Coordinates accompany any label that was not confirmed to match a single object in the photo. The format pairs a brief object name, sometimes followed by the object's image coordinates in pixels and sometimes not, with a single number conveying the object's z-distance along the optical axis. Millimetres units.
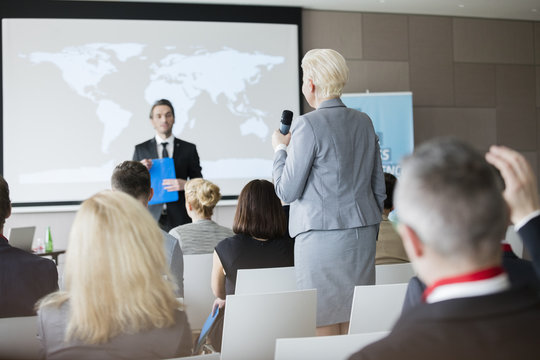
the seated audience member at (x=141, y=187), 2768
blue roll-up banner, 6844
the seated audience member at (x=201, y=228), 3516
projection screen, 6461
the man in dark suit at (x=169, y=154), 5035
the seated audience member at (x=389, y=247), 3074
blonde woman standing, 2512
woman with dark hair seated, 2861
